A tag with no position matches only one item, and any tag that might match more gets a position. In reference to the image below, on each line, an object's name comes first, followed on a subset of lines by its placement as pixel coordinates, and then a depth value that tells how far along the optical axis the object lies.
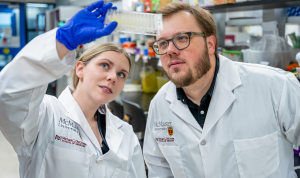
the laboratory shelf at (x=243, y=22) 2.75
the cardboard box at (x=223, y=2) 1.89
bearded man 1.33
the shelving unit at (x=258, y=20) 1.79
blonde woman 0.90
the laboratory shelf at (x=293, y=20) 2.18
